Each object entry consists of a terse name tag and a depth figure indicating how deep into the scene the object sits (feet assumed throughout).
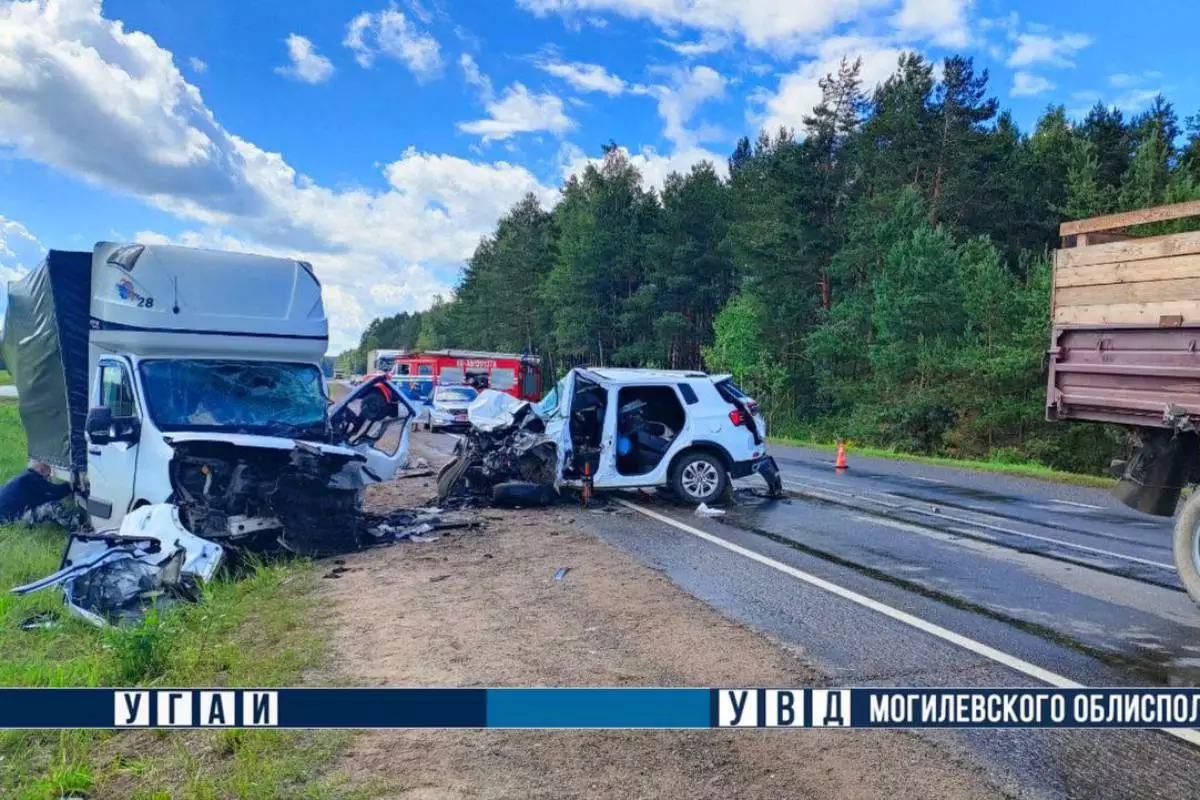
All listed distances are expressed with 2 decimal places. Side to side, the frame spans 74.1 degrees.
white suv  35.37
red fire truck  98.58
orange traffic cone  57.06
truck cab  23.26
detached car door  29.78
